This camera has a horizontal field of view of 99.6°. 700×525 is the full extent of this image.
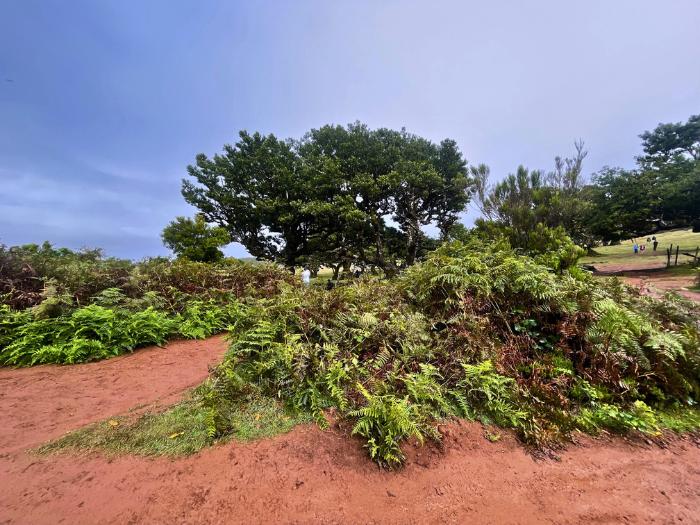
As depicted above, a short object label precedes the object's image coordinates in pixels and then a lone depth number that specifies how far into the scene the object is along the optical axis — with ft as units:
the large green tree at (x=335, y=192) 61.77
